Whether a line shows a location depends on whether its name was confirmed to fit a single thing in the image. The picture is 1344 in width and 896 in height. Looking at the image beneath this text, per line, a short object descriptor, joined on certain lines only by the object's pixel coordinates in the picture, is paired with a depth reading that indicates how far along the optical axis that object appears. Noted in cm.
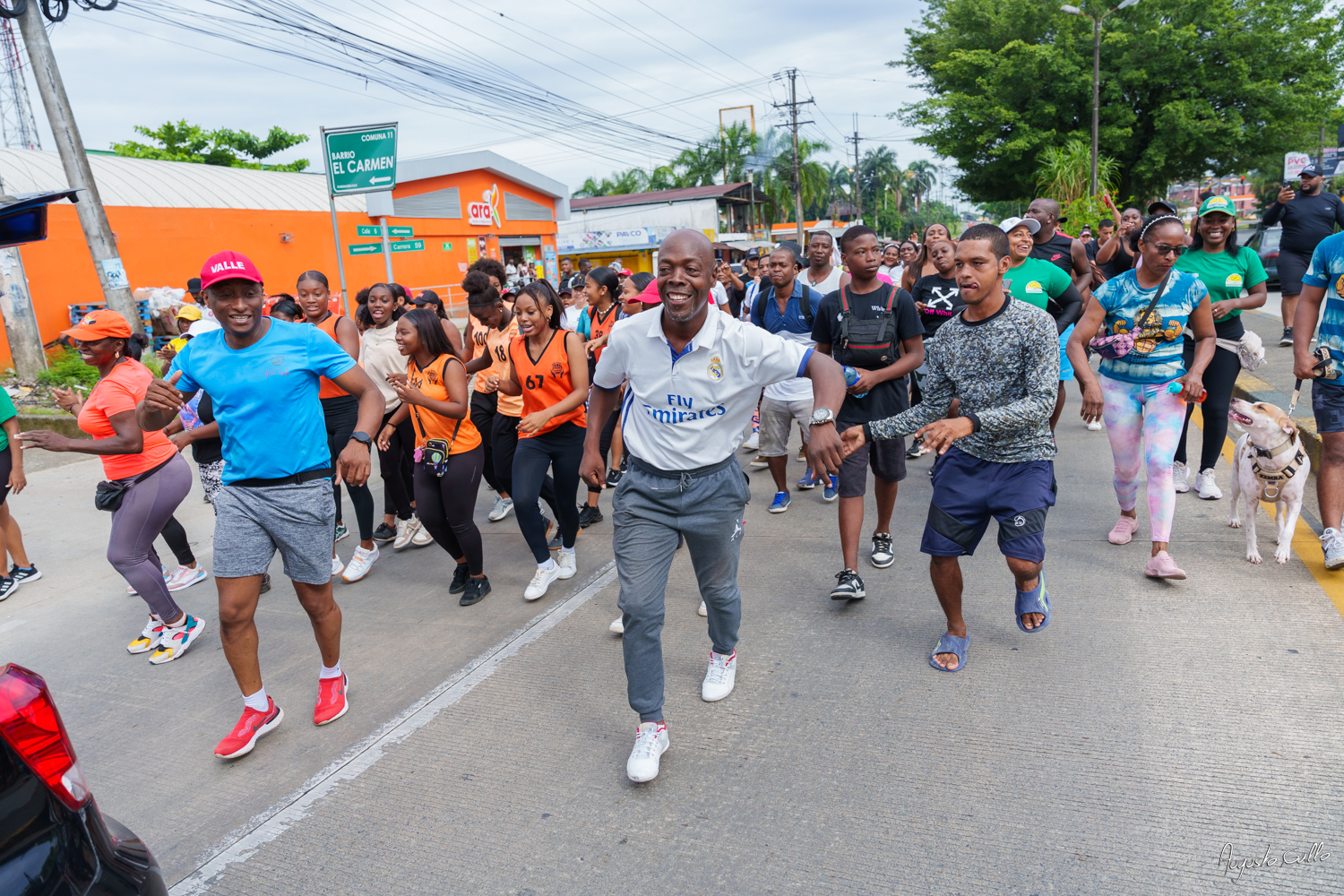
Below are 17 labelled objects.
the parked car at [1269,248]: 1934
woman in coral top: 425
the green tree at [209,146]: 3994
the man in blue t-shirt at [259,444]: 345
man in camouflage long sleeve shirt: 348
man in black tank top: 714
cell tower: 3729
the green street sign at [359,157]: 1011
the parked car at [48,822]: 169
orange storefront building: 1773
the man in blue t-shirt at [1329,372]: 445
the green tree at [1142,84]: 2697
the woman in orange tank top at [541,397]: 498
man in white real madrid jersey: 310
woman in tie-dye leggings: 454
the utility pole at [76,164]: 1070
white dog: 460
